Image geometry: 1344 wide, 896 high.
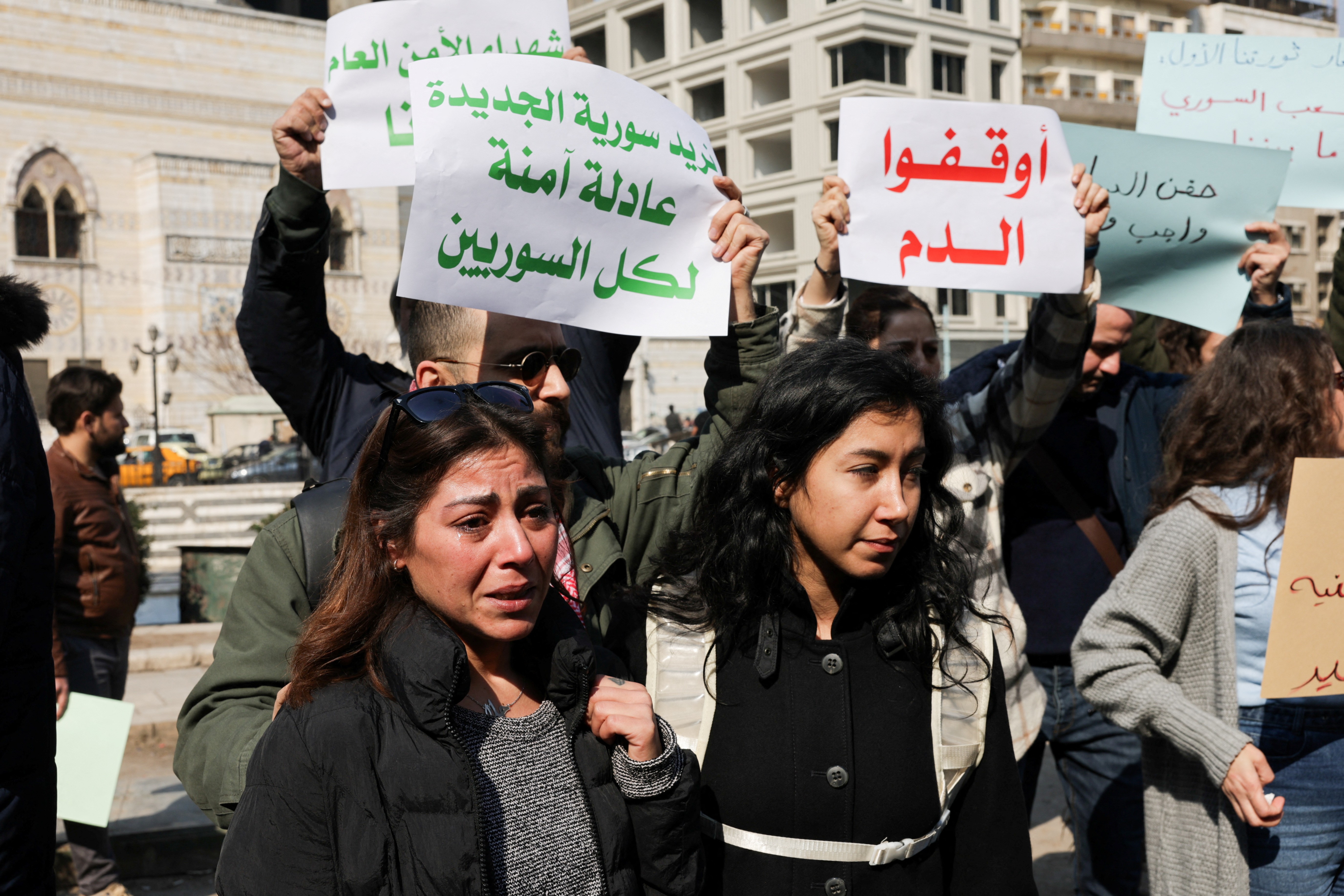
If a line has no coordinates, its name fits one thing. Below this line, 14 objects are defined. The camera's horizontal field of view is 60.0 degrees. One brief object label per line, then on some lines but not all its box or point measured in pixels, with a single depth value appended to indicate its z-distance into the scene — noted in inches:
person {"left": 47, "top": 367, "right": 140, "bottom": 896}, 189.6
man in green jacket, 90.5
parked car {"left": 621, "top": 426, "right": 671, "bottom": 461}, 1229.7
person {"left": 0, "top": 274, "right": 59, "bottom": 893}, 96.3
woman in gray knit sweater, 102.2
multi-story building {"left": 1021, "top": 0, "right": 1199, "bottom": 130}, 2112.5
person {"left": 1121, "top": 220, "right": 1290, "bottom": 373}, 140.4
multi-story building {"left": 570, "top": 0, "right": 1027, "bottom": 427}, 1566.2
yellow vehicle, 1085.1
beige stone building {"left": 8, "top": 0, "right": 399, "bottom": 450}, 1501.0
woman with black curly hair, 81.6
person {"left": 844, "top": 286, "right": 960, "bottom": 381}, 135.9
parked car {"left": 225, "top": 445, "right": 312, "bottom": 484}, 977.5
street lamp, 1042.7
